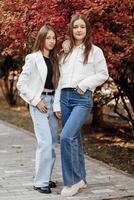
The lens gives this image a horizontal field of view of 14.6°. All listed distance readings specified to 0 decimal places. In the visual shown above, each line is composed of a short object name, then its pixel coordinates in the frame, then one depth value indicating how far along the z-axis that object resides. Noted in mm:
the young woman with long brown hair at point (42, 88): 5750
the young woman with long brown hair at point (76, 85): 5609
